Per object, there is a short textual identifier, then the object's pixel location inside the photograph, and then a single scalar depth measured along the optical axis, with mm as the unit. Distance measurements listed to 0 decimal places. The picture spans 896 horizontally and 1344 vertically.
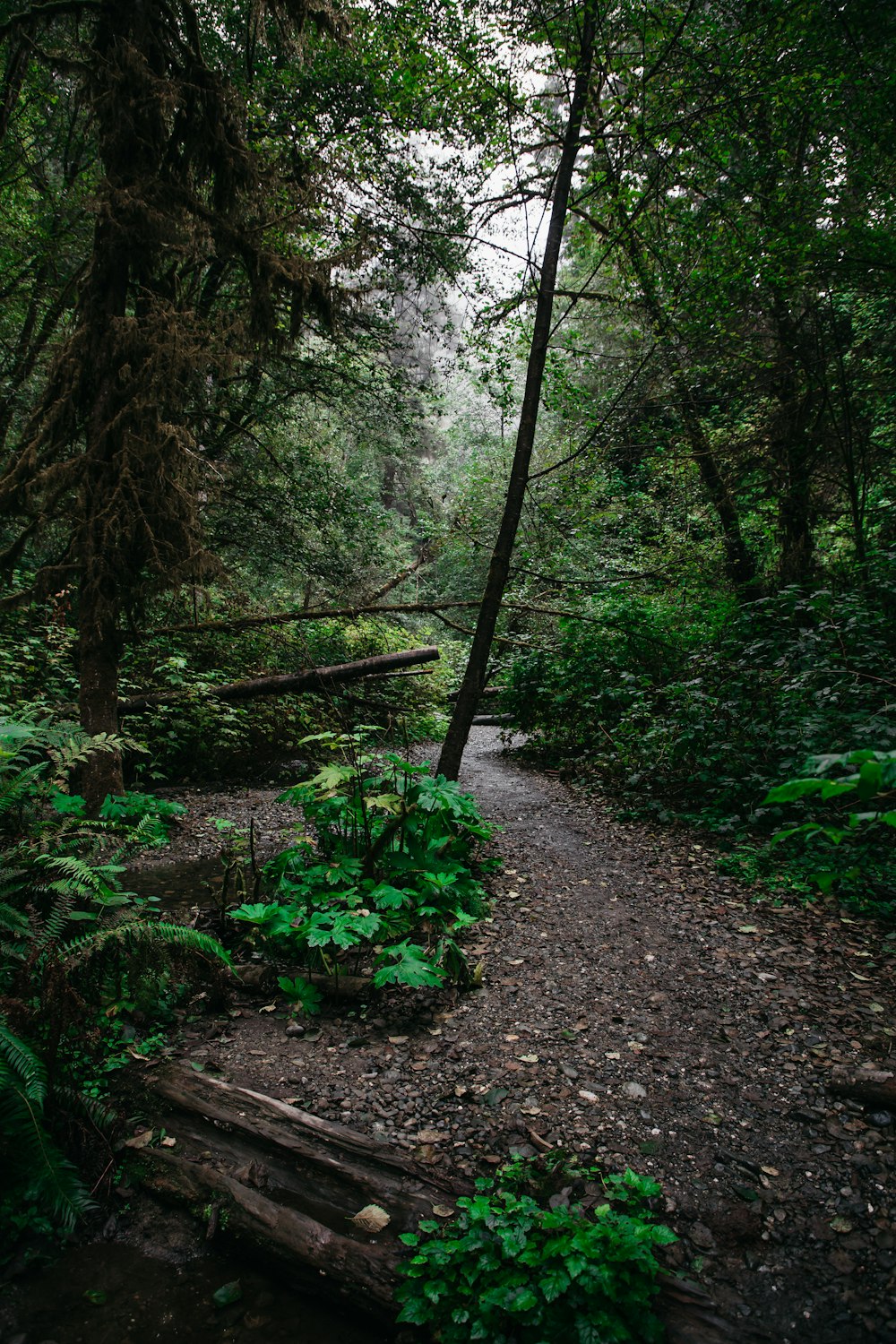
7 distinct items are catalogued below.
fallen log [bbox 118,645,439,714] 7527
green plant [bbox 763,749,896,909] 4359
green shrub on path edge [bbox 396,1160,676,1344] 1845
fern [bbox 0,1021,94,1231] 2219
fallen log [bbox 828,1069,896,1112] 2666
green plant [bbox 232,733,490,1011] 3549
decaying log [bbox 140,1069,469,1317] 2168
